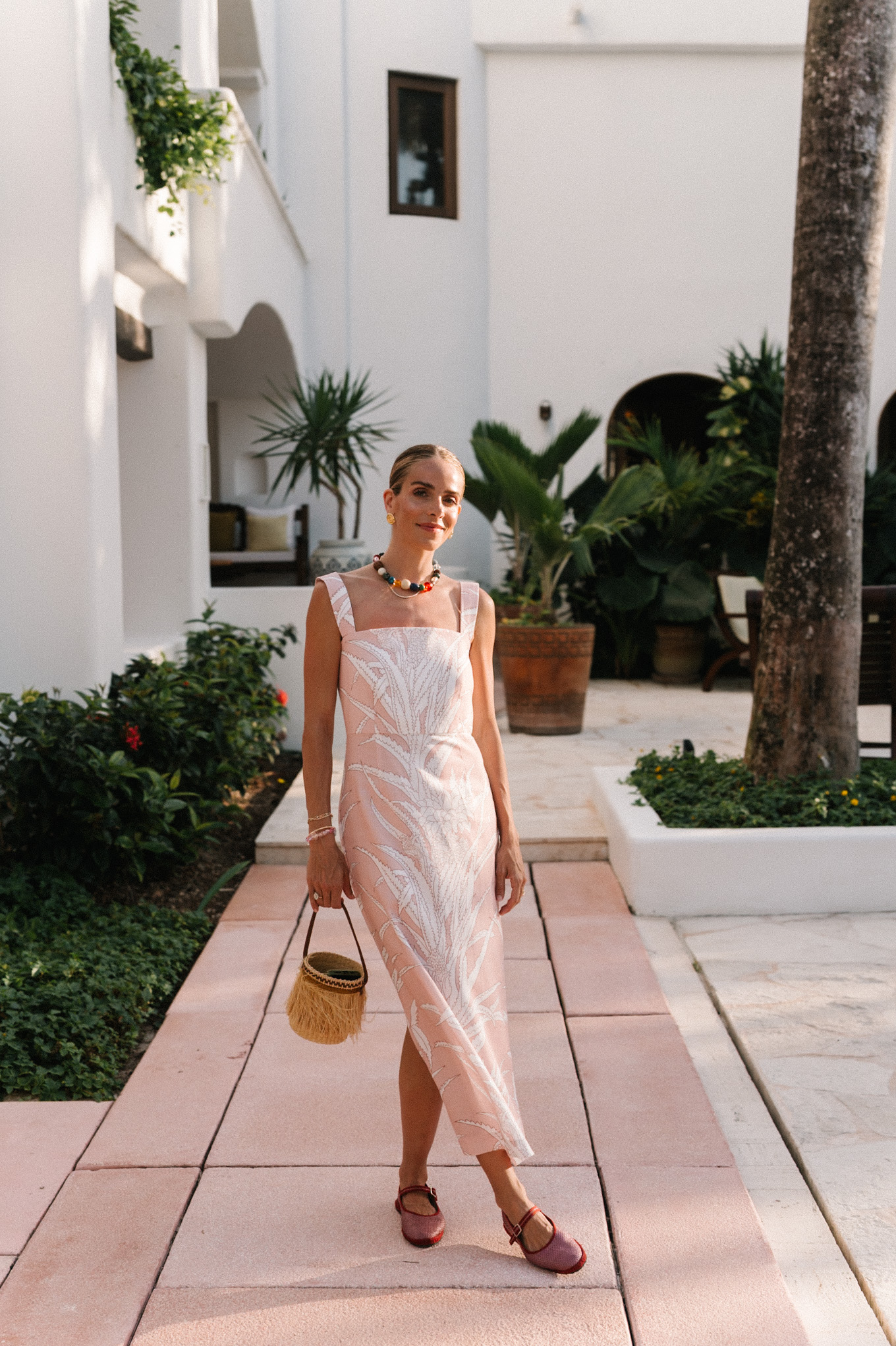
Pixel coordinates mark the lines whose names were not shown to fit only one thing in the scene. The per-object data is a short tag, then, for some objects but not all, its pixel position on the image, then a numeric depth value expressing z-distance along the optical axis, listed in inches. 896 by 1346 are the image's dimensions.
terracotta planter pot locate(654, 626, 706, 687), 374.9
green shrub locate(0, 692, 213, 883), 157.6
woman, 81.7
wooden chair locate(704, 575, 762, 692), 337.4
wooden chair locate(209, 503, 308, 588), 373.4
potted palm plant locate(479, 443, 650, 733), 279.4
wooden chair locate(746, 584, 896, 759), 207.3
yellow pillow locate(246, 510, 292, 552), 399.5
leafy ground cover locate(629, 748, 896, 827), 166.1
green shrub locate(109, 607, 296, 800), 177.5
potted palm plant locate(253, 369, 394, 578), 294.4
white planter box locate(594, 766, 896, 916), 160.1
